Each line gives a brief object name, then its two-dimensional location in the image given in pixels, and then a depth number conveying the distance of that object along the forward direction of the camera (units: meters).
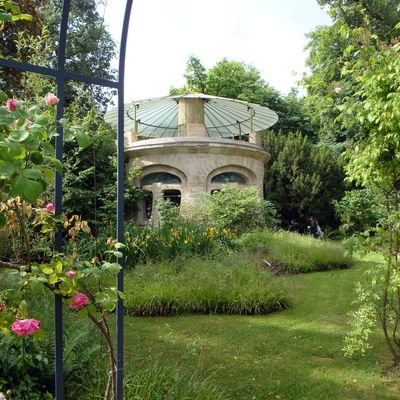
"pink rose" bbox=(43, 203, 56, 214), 2.21
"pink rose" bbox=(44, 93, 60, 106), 2.03
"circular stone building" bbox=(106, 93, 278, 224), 16.55
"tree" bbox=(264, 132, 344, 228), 21.31
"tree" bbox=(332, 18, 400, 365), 3.89
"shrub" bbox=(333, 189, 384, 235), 16.27
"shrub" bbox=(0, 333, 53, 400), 2.91
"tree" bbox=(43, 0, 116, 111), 21.27
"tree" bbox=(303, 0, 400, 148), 15.19
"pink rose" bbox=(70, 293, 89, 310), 2.05
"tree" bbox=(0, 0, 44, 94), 8.20
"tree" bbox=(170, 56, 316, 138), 31.97
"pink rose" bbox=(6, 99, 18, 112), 1.75
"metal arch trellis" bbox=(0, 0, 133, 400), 2.24
